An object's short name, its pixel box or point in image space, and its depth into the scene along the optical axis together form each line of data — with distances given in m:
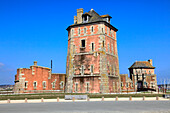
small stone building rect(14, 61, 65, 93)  34.97
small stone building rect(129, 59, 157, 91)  50.44
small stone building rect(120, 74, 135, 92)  44.66
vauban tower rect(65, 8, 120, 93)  34.88
